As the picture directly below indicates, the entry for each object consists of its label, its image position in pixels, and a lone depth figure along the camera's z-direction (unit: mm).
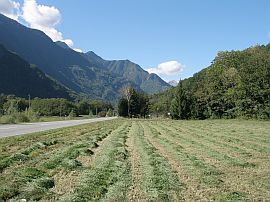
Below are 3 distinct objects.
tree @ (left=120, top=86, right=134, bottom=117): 85953
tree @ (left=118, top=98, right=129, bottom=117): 85461
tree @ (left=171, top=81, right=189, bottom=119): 62485
